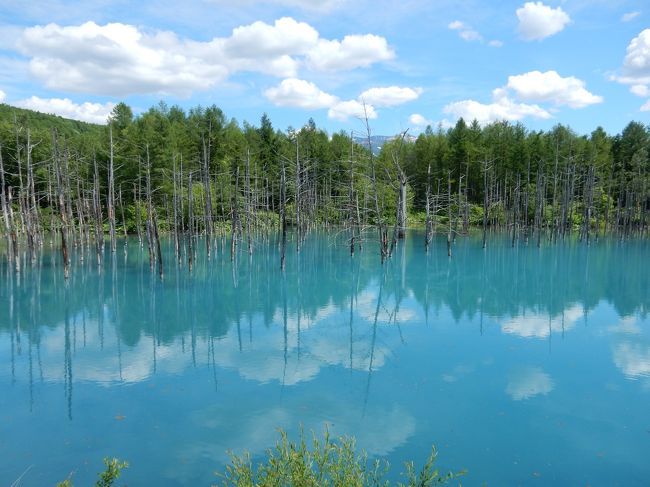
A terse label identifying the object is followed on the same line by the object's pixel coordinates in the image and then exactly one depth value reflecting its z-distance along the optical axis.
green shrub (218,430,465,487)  4.77
